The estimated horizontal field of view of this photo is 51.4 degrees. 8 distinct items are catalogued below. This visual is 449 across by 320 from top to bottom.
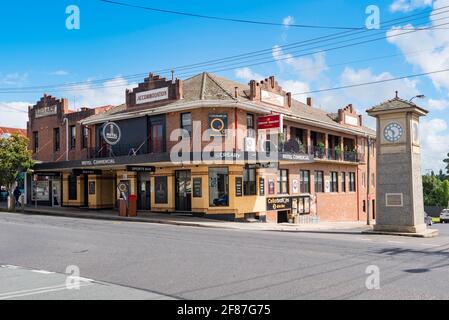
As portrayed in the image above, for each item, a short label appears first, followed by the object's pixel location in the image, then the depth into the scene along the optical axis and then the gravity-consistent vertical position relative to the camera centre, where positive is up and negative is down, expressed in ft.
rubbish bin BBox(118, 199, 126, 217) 91.27 -5.58
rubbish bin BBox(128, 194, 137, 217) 90.04 -5.32
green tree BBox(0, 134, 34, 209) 103.14 +4.79
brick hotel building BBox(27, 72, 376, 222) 89.40 +5.38
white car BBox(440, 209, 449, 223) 191.31 -17.56
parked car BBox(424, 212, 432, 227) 135.46 -13.67
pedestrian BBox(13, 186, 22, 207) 126.19 -3.43
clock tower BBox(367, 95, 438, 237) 62.64 +0.56
